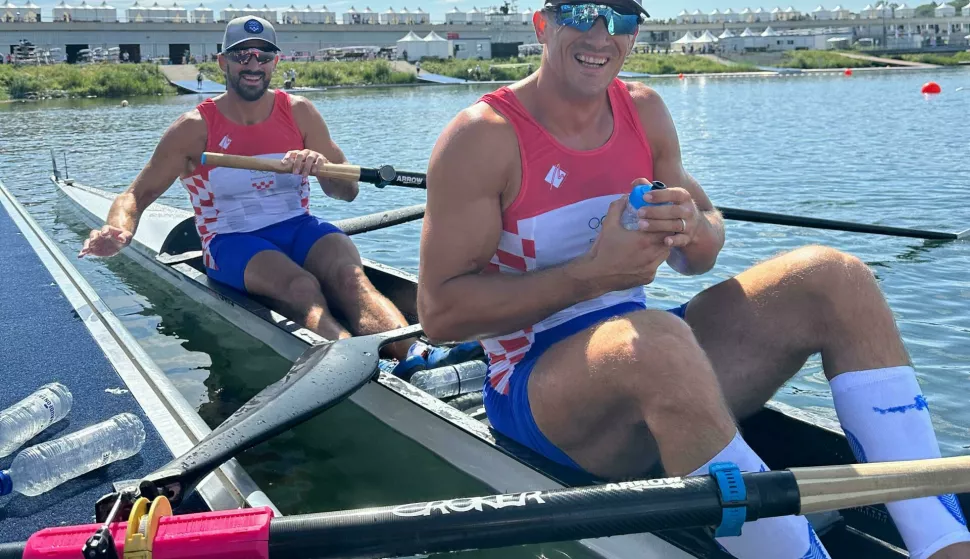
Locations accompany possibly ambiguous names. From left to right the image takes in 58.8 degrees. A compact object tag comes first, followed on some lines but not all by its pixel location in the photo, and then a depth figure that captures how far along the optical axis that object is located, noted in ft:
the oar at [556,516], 5.72
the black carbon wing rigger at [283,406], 7.64
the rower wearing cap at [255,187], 15.28
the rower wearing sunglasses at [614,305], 6.68
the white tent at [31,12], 216.95
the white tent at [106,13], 217.97
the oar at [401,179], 15.28
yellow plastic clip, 5.75
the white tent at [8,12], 213.05
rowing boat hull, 7.70
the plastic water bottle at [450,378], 12.41
